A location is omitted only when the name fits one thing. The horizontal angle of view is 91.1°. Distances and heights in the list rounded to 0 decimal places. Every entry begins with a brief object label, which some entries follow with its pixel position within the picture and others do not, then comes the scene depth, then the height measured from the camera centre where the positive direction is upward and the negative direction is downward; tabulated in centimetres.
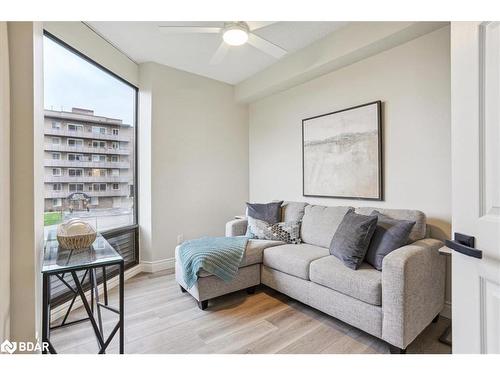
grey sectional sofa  161 -76
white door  85 +1
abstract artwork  256 +37
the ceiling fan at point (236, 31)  186 +127
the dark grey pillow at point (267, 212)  306 -33
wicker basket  154 -30
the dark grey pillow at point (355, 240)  196 -45
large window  229 +45
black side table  127 -41
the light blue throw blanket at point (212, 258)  222 -68
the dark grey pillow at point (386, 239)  190 -43
